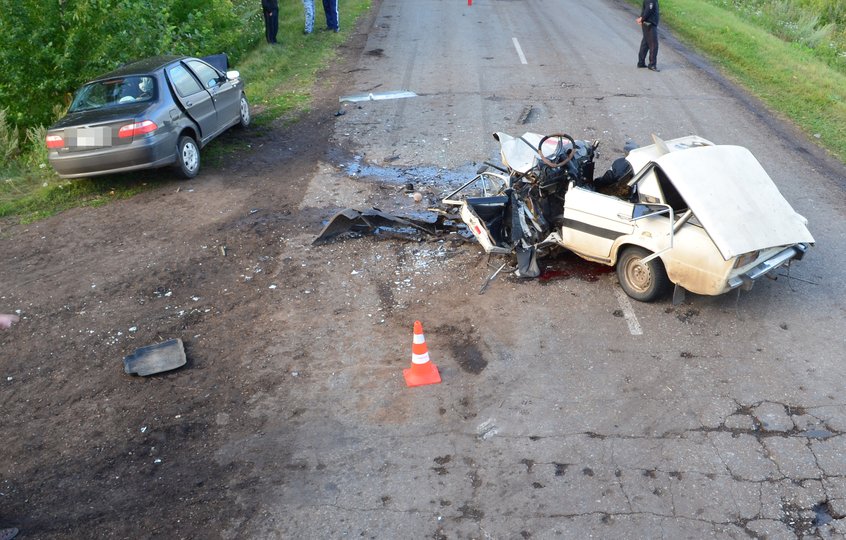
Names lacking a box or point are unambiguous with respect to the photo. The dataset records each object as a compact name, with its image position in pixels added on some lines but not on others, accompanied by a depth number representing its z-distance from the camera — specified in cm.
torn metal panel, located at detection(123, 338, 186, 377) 633
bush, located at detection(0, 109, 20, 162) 1206
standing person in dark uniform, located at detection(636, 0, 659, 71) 1526
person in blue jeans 1902
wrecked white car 643
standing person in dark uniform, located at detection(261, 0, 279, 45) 1748
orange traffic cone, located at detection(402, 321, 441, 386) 599
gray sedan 969
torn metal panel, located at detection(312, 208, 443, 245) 863
